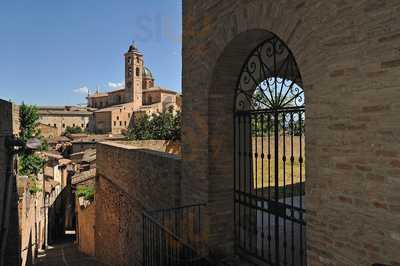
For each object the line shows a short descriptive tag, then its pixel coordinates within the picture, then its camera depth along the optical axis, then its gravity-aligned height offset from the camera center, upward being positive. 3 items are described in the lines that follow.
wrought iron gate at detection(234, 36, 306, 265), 4.01 +0.08
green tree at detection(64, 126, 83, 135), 60.71 +0.27
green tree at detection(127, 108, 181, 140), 26.77 +0.27
